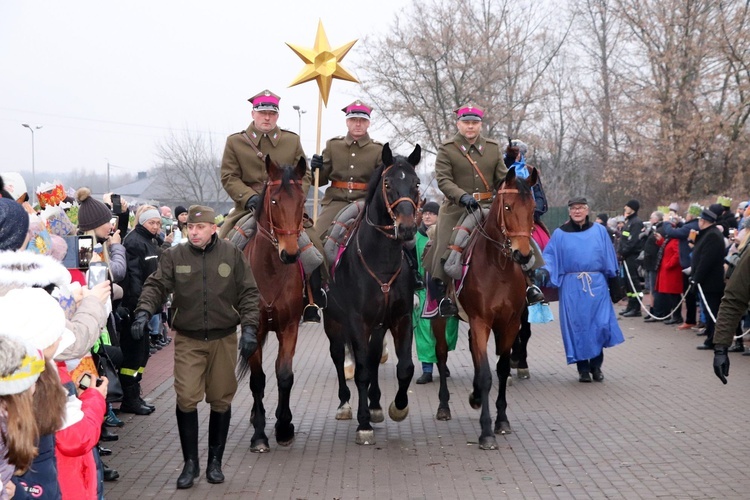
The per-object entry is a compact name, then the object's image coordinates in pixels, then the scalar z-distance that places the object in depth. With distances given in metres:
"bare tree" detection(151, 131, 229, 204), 66.25
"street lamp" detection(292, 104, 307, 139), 43.47
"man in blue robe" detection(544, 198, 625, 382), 13.03
